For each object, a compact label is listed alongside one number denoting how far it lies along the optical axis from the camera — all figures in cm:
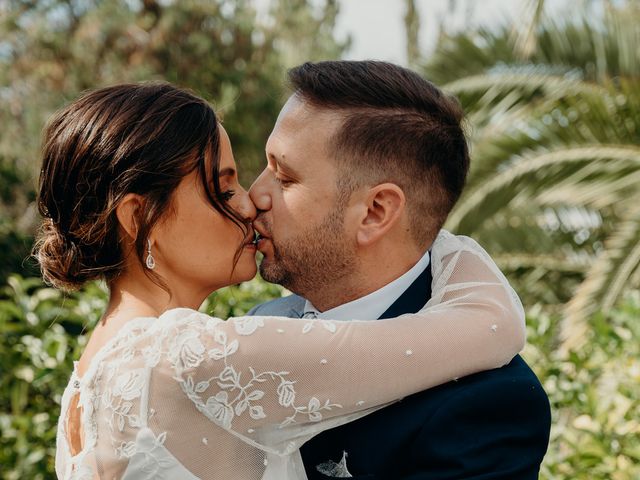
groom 254
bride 206
